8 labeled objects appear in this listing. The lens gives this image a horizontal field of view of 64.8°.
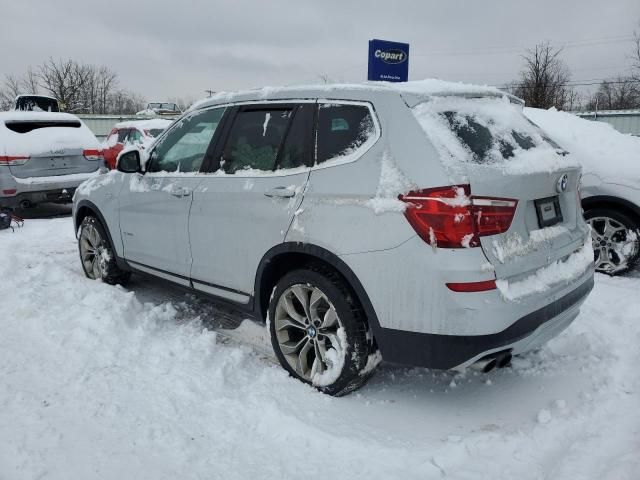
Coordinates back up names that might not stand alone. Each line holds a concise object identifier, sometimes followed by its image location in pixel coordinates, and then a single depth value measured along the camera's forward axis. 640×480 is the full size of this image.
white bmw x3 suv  2.44
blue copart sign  8.03
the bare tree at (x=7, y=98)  59.64
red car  13.10
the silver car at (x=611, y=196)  5.00
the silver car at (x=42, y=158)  8.25
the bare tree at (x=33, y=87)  58.81
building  22.61
